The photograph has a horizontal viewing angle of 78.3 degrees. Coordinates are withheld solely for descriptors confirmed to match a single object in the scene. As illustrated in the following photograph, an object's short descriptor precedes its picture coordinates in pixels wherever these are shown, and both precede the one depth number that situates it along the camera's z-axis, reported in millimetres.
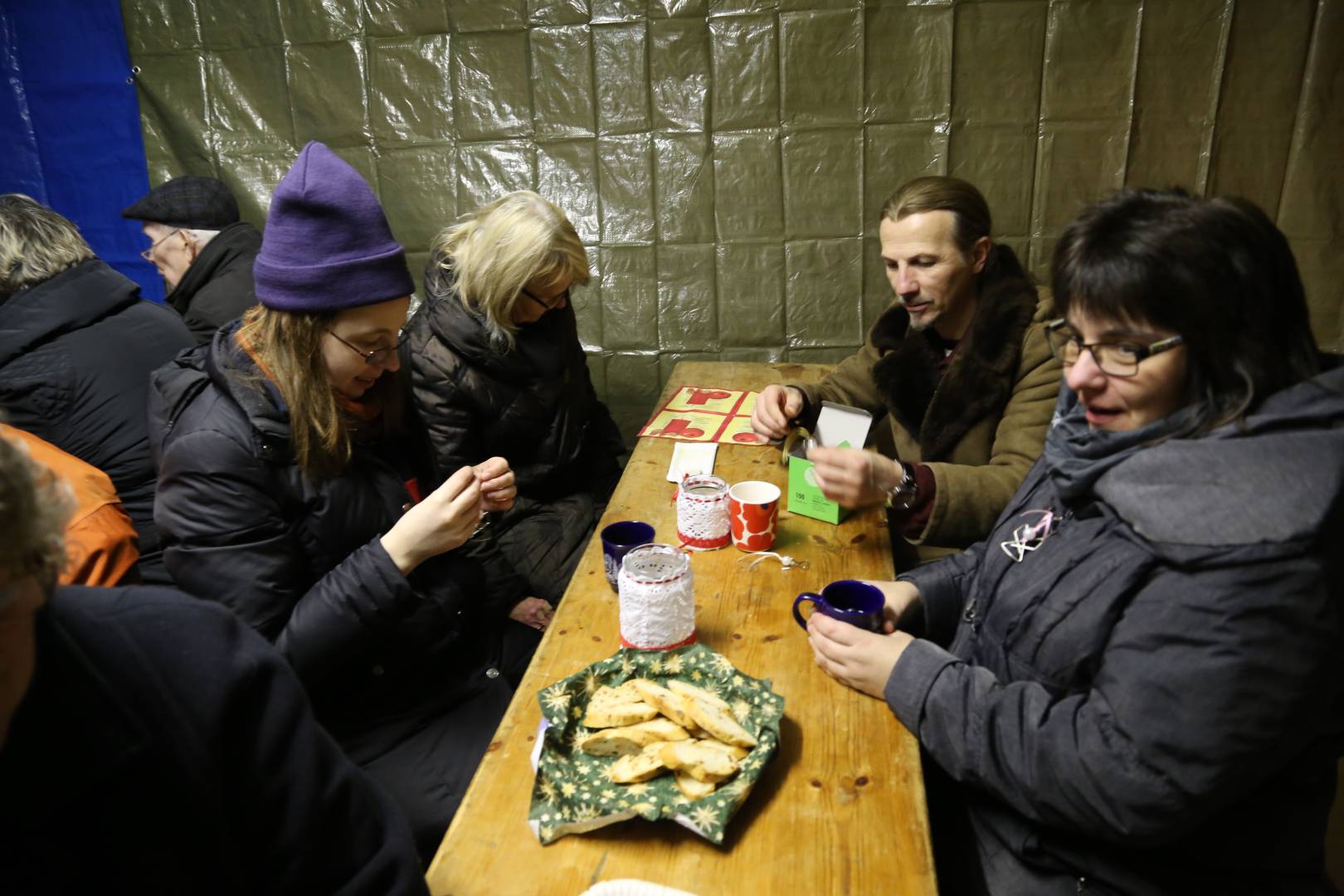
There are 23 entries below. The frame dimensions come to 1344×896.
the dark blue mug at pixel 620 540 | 1446
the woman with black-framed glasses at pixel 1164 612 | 884
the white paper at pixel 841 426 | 1951
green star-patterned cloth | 938
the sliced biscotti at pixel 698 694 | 1094
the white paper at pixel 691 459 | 1938
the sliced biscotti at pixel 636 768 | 981
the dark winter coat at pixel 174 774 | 648
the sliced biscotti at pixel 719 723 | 1023
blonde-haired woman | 2182
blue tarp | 3387
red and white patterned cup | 1530
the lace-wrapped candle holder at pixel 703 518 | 1564
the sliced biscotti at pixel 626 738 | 1033
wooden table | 905
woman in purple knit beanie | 1423
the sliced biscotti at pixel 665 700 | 1053
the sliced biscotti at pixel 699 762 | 970
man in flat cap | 2930
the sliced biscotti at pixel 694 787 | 954
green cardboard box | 1696
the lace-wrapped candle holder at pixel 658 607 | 1214
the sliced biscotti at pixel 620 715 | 1058
